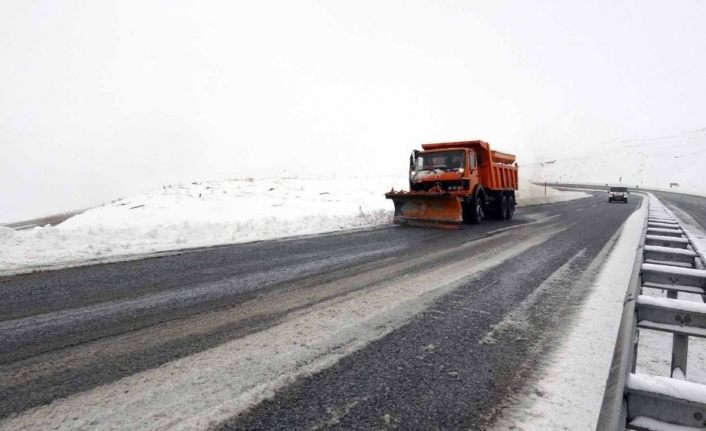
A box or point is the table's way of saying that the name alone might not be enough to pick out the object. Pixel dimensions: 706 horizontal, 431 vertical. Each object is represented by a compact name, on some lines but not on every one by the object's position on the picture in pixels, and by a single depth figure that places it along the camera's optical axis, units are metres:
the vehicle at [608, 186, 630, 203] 29.96
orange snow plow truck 11.92
